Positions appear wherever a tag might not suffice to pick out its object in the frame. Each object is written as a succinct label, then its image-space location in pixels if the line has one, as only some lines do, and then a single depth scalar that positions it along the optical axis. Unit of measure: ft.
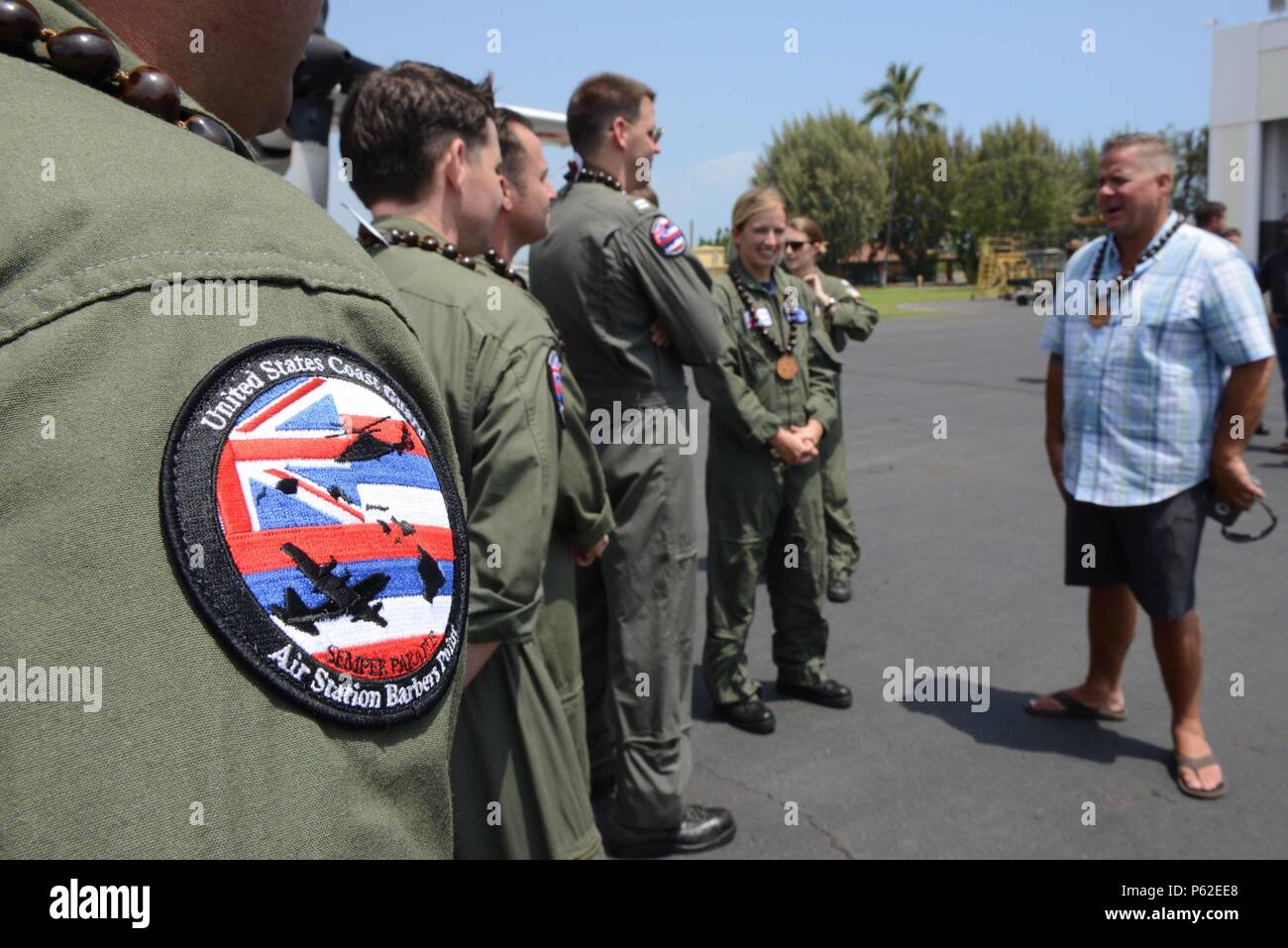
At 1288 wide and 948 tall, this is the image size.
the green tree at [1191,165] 171.01
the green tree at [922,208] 191.42
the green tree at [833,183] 183.73
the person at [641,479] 10.68
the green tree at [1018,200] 180.55
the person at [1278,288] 29.37
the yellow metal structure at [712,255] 122.93
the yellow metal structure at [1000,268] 133.49
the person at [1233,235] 32.00
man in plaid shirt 11.83
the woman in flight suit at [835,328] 19.08
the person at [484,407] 6.39
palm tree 210.38
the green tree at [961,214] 179.52
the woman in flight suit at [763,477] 13.96
